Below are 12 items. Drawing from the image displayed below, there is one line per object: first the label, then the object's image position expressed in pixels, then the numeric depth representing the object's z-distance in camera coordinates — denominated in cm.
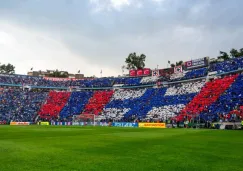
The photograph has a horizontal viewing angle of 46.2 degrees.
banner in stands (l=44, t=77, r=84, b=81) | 10971
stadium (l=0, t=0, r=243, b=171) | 1388
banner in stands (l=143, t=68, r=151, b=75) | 9934
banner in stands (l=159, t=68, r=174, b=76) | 9197
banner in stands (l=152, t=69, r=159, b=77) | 9531
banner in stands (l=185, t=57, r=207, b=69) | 8222
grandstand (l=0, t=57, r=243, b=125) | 6306
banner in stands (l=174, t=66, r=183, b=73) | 8869
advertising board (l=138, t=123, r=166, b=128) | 6317
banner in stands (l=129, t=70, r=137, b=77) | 10313
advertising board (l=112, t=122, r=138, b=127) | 6918
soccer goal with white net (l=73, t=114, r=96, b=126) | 7887
